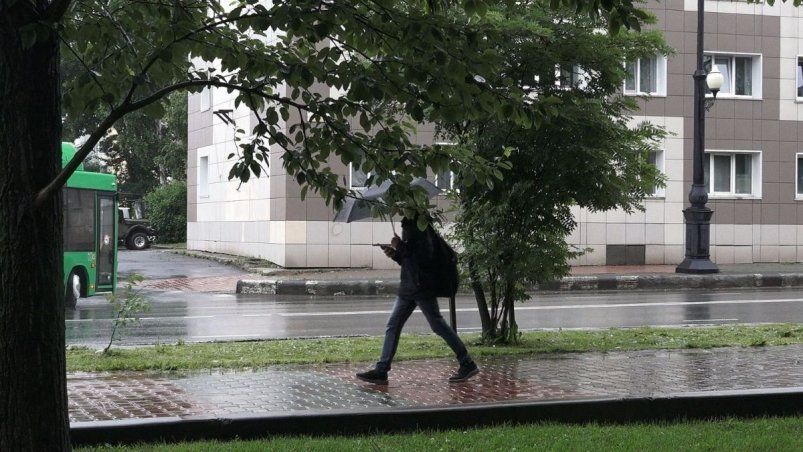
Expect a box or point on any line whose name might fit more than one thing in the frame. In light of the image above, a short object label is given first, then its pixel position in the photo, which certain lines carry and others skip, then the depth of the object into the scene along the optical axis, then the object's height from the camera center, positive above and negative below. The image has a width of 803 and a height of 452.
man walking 8.42 -0.57
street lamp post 24.20 +0.75
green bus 18.09 -0.12
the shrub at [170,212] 40.69 +0.73
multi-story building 27.58 +2.47
